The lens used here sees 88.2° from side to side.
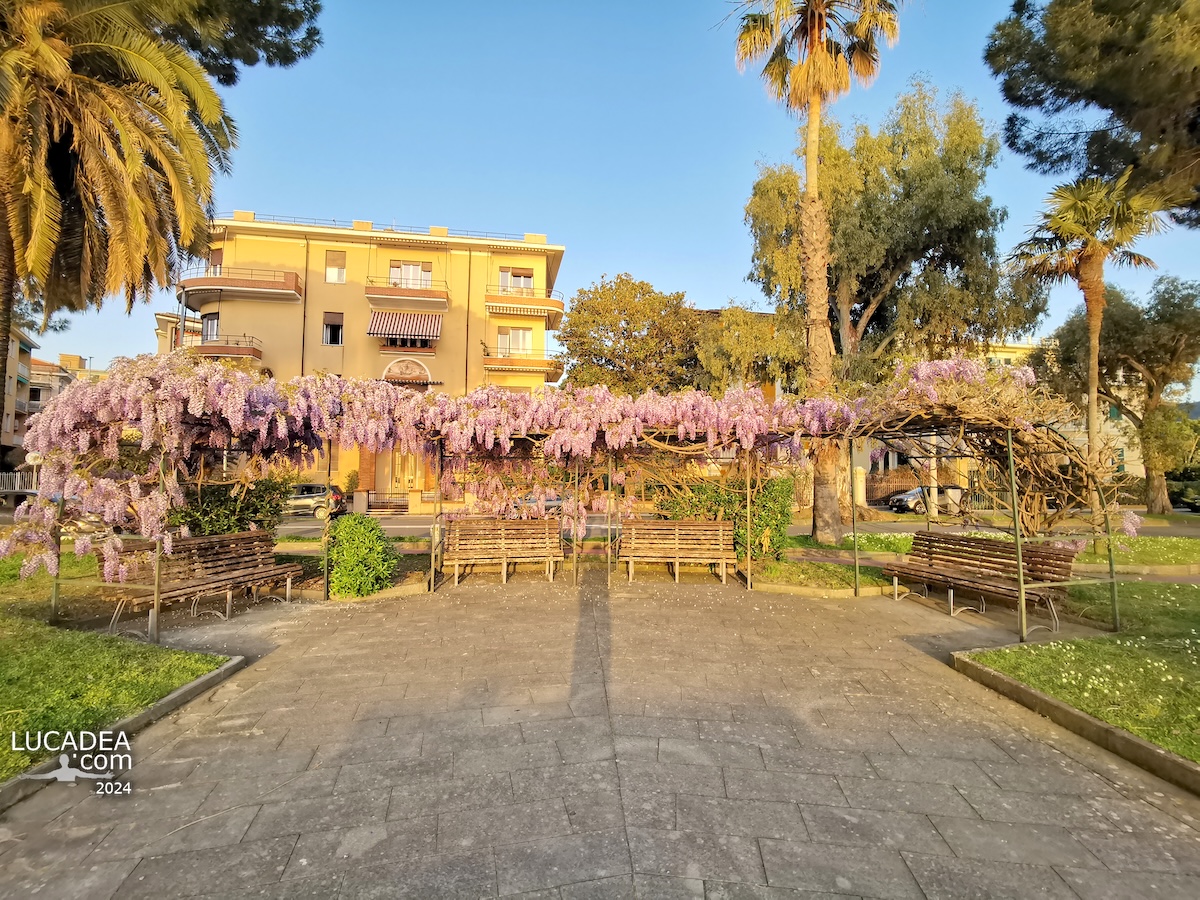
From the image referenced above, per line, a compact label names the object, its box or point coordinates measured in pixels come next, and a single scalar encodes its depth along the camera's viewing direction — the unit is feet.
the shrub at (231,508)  30.91
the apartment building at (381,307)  102.73
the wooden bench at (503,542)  32.86
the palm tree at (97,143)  28.89
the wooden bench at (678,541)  33.27
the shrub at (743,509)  34.40
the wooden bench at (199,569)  23.40
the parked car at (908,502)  91.20
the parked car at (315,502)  80.18
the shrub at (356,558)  28.09
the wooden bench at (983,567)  24.08
